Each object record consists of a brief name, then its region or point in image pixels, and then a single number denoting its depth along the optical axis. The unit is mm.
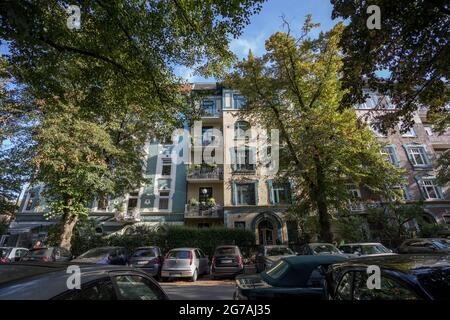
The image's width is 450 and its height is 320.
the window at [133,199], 25969
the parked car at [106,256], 12703
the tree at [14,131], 16203
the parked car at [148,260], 13641
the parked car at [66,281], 1754
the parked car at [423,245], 13258
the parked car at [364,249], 11875
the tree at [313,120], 14945
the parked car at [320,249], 12294
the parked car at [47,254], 13188
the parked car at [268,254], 11922
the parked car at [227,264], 13414
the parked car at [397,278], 2199
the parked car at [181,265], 12758
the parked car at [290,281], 4453
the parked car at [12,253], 15953
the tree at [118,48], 7139
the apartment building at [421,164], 25984
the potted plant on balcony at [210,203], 25234
